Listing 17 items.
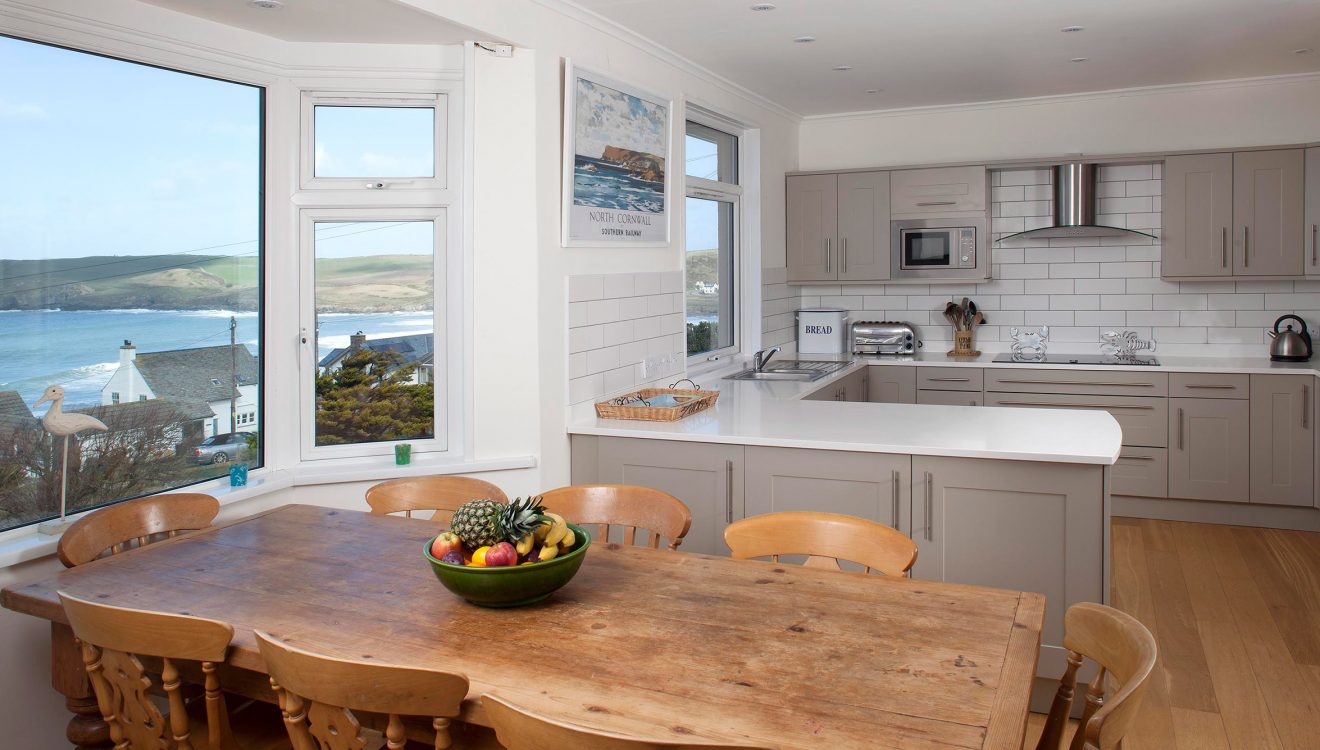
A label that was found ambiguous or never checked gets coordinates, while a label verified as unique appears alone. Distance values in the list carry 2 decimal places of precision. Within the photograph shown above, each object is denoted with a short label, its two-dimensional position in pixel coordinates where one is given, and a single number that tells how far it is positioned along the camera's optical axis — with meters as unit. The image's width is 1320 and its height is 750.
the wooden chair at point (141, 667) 1.85
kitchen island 3.15
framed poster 3.85
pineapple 2.06
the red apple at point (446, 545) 2.06
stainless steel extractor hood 5.94
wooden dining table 1.61
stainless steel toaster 6.39
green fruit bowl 2.02
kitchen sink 5.30
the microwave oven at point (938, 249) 6.16
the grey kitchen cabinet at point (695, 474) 3.66
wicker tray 3.91
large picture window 2.76
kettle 5.46
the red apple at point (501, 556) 2.02
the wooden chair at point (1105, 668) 1.45
